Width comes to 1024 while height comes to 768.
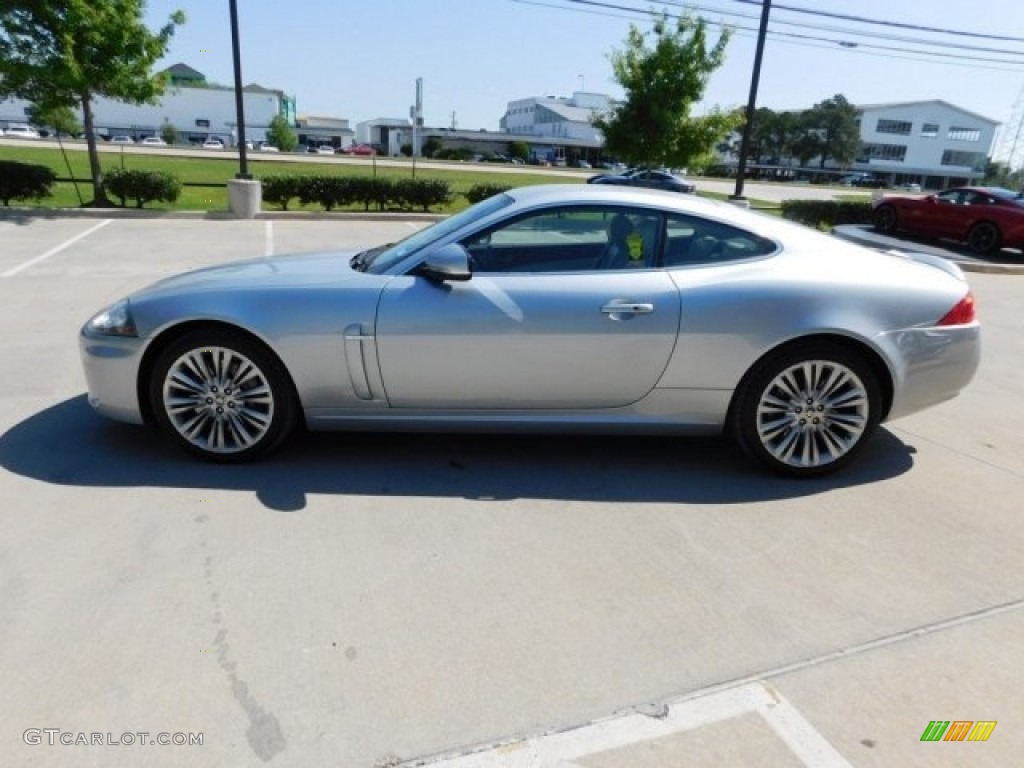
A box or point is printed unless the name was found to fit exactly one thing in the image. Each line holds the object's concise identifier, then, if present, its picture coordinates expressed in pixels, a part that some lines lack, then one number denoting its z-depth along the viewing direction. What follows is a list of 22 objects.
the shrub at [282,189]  15.94
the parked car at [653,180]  28.12
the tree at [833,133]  101.50
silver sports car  3.48
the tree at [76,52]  13.05
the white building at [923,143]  106.81
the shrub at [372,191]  16.28
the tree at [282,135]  87.81
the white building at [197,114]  103.16
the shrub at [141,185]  14.75
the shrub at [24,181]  14.32
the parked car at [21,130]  75.14
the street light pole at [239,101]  14.22
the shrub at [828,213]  19.30
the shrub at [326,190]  15.92
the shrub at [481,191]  17.33
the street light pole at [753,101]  16.01
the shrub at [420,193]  16.80
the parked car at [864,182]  79.06
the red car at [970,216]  14.12
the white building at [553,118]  119.31
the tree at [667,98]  19.12
